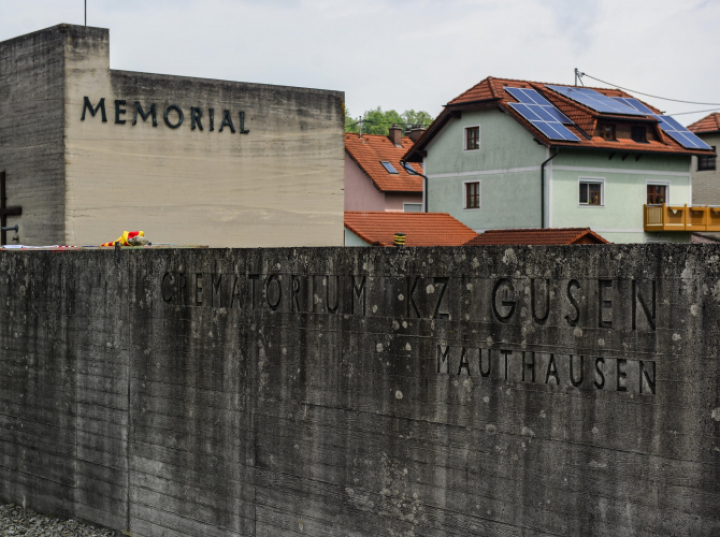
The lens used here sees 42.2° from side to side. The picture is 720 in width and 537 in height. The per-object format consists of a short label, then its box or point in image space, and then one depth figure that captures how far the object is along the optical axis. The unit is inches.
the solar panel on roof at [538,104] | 1462.8
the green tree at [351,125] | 4659.5
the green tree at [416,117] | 5110.7
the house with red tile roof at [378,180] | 1994.3
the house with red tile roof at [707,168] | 1850.4
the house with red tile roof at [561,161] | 1416.1
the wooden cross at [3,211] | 653.3
